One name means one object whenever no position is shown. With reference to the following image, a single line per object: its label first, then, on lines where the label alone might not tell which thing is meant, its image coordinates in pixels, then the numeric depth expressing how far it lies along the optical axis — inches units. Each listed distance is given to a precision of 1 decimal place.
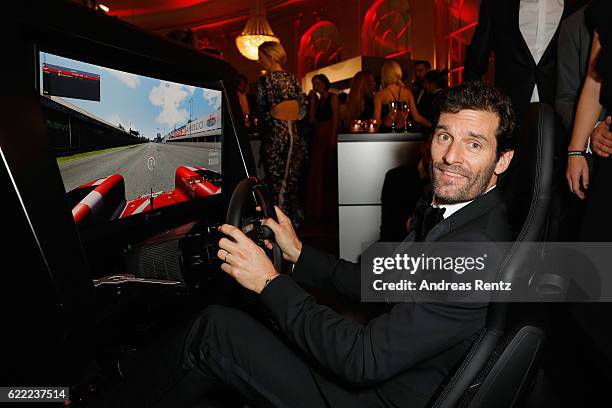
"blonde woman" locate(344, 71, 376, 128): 184.7
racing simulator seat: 31.4
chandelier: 320.2
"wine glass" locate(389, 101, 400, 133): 128.5
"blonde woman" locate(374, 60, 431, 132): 161.9
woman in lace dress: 152.0
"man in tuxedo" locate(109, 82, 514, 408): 39.0
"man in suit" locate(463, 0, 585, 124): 84.1
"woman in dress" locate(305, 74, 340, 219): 211.5
